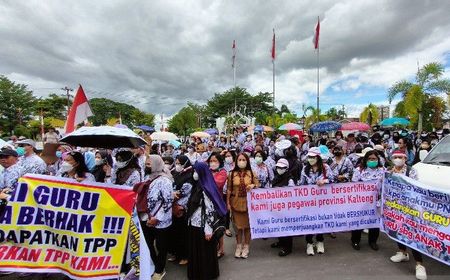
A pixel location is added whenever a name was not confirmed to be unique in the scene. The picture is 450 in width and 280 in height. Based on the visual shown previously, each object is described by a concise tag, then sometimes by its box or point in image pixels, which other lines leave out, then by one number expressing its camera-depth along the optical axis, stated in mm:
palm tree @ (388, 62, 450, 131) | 19938
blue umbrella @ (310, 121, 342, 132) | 12827
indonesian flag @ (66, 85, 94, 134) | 5551
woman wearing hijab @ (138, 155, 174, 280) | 3854
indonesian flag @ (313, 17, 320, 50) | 19497
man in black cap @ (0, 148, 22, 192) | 4188
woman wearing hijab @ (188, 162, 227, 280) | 3977
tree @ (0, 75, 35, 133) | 42531
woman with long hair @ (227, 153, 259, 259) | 4902
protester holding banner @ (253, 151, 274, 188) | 5820
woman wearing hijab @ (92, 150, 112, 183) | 5315
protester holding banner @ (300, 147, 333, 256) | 4883
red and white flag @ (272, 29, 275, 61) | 23325
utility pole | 43025
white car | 4117
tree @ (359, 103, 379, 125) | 37478
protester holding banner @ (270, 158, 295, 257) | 5044
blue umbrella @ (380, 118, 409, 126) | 14502
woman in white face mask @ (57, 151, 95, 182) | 3572
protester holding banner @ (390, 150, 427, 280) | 4043
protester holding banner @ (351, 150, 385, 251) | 4992
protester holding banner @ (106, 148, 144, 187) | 4059
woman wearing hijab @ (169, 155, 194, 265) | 4512
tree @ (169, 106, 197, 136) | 61125
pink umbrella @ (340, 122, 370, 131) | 13437
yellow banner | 3115
